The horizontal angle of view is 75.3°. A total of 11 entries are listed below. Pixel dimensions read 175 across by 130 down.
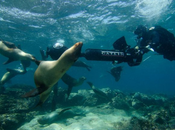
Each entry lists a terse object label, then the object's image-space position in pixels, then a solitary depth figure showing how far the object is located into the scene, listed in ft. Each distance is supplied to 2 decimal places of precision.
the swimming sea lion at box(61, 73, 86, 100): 27.28
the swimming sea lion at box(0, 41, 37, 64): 10.61
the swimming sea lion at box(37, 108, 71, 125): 20.59
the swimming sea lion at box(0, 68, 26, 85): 36.57
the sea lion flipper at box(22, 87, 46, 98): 5.30
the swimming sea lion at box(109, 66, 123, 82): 30.09
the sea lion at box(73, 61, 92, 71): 30.54
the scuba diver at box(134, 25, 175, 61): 18.70
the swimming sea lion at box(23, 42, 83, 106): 4.75
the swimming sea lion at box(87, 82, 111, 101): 29.74
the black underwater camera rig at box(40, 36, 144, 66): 12.80
